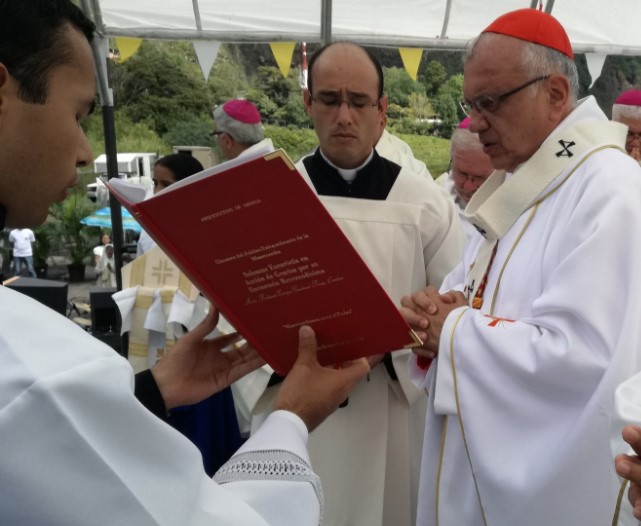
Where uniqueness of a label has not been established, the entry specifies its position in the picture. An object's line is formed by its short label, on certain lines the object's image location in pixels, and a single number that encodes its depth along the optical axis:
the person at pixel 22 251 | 13.83
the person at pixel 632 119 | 4.11
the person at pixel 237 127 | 4.55
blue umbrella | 13.62
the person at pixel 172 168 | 4.00
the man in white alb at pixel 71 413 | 0.80
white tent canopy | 5.09
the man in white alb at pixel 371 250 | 2.75
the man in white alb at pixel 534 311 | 1.79
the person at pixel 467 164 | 3.69
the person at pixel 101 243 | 12.41
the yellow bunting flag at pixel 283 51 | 5.39
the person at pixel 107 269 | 10.66
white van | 18.96
